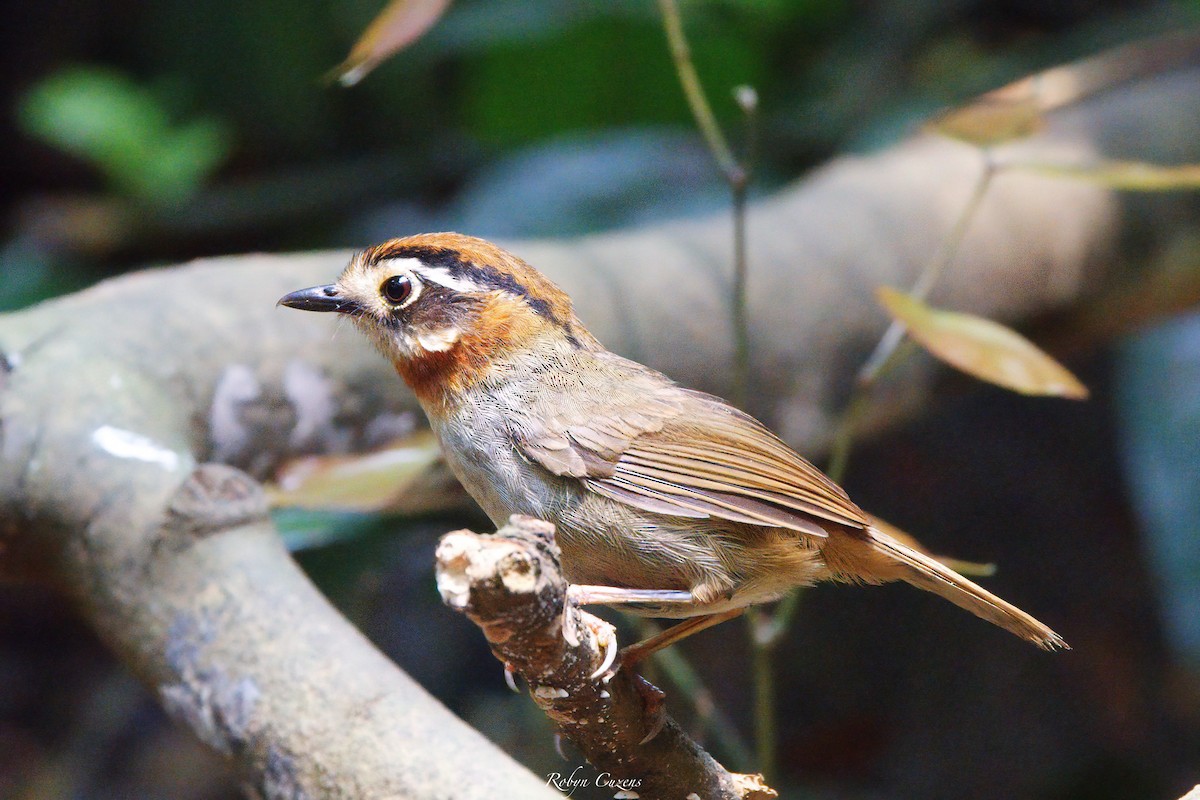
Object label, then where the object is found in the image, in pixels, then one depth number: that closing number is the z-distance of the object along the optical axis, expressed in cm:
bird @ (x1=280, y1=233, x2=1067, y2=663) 405
